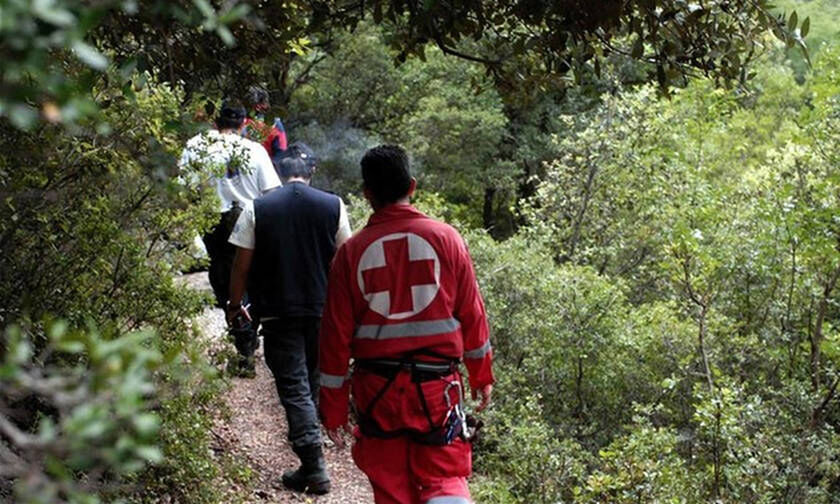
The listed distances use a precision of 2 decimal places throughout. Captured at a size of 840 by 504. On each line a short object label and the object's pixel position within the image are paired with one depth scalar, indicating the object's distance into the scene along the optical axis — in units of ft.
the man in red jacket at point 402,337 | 12.69
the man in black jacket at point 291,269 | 18.06
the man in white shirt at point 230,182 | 17.08
